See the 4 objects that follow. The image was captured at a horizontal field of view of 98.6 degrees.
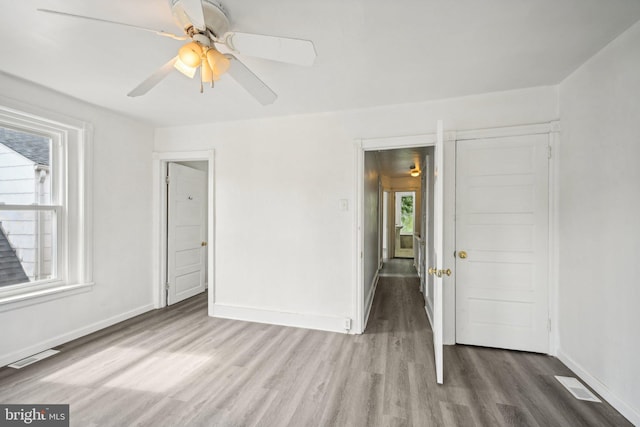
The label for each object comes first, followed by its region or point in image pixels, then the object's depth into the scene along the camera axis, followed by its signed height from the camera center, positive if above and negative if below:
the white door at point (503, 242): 2.56 -0.28
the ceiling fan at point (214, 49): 1.34 +0.87
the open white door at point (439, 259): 2.08 -0.35
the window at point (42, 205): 2.46 +0.07
